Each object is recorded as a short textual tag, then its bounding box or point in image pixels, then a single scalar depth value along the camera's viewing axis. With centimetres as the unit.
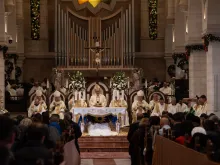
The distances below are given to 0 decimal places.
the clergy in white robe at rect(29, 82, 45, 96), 2839
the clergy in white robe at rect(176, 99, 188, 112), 2414
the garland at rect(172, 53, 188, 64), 3080
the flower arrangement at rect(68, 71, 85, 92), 2594
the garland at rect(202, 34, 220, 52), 2211
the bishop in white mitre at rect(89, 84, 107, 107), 2515
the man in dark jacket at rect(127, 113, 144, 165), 1663
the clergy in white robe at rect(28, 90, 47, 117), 2459
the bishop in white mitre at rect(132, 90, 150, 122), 2513
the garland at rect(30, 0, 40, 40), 3378
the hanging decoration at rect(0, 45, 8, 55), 2441
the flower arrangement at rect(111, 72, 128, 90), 2620
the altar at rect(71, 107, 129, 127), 2445
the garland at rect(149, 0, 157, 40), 3425
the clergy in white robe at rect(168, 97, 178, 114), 2414
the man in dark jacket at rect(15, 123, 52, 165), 656
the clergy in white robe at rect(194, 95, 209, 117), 2191
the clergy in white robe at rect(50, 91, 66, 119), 2470
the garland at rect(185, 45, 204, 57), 2567
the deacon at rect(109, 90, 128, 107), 2566
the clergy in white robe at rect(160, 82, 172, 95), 2916
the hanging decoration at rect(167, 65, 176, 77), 3297
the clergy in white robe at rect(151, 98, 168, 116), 2471
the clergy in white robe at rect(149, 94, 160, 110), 2512
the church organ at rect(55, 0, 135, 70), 3203
